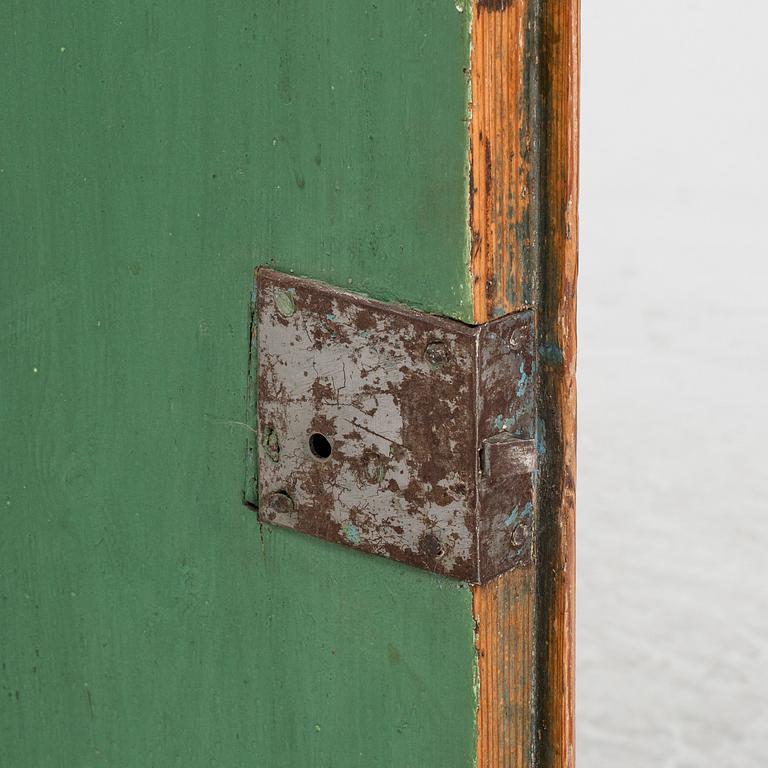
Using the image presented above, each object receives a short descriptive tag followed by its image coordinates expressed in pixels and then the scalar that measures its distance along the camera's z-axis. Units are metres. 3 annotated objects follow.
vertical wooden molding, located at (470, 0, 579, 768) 1.19
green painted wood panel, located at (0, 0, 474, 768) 1.21
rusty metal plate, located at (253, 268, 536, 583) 1.20
